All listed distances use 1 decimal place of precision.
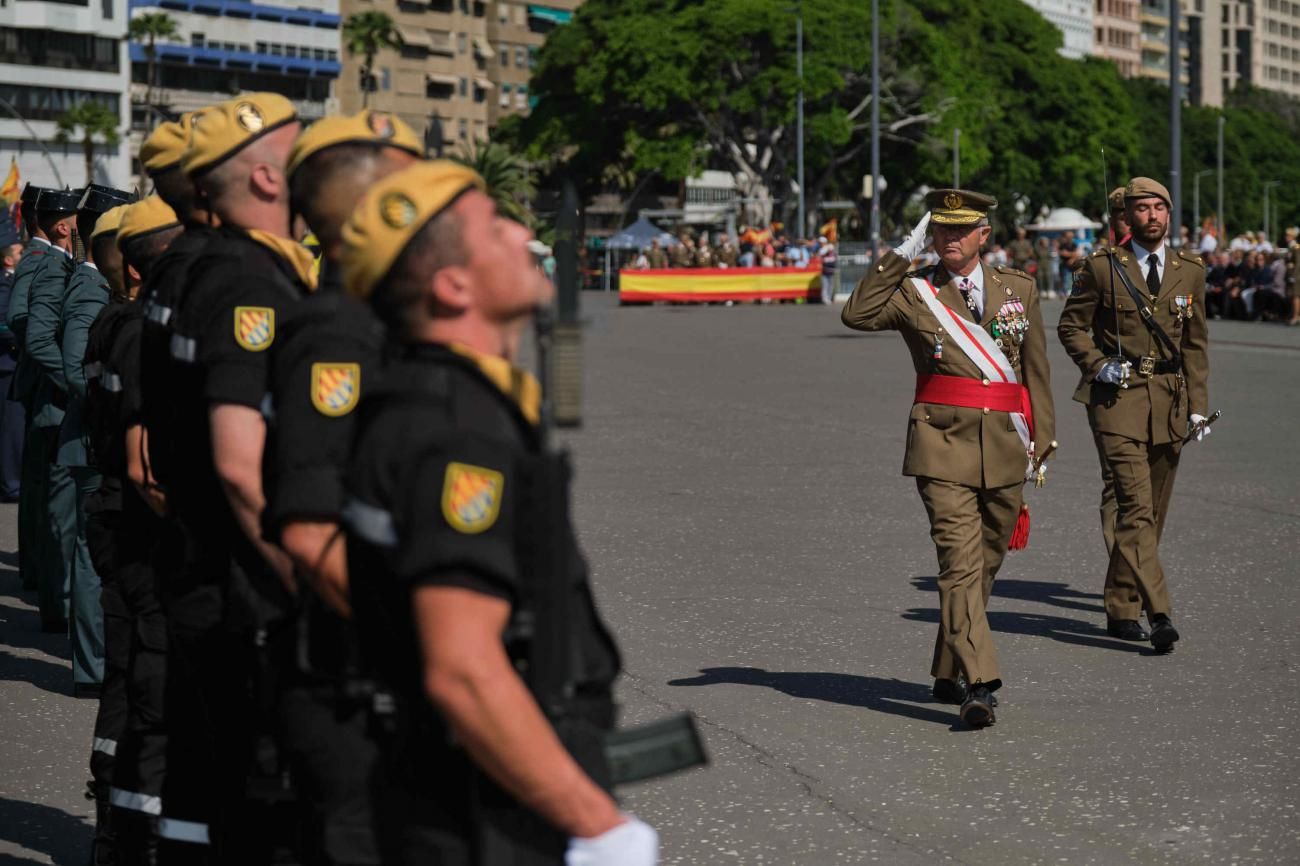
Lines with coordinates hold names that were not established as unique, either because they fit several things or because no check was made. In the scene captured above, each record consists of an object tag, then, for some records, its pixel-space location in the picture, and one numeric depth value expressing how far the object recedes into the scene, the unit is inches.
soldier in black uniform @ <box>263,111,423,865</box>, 135.1
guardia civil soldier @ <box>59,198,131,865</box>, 236.2
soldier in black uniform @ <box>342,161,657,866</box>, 115.0
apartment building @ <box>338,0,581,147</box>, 4975.4
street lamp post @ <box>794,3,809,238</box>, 2780.5
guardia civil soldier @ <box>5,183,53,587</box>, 412.5
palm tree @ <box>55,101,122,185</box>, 3978.8
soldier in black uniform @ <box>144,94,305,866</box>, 165.2
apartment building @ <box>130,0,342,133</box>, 4357.8
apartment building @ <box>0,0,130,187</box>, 3949.3
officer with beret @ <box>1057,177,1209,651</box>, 379.9
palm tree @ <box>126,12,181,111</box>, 4183.1
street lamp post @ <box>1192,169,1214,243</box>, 5447.8
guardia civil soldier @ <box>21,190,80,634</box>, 380.5
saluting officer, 313.1
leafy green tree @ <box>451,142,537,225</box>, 2480.3
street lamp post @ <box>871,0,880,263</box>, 2026.3
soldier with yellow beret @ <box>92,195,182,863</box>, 198.1
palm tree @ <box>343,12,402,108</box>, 4589.1
